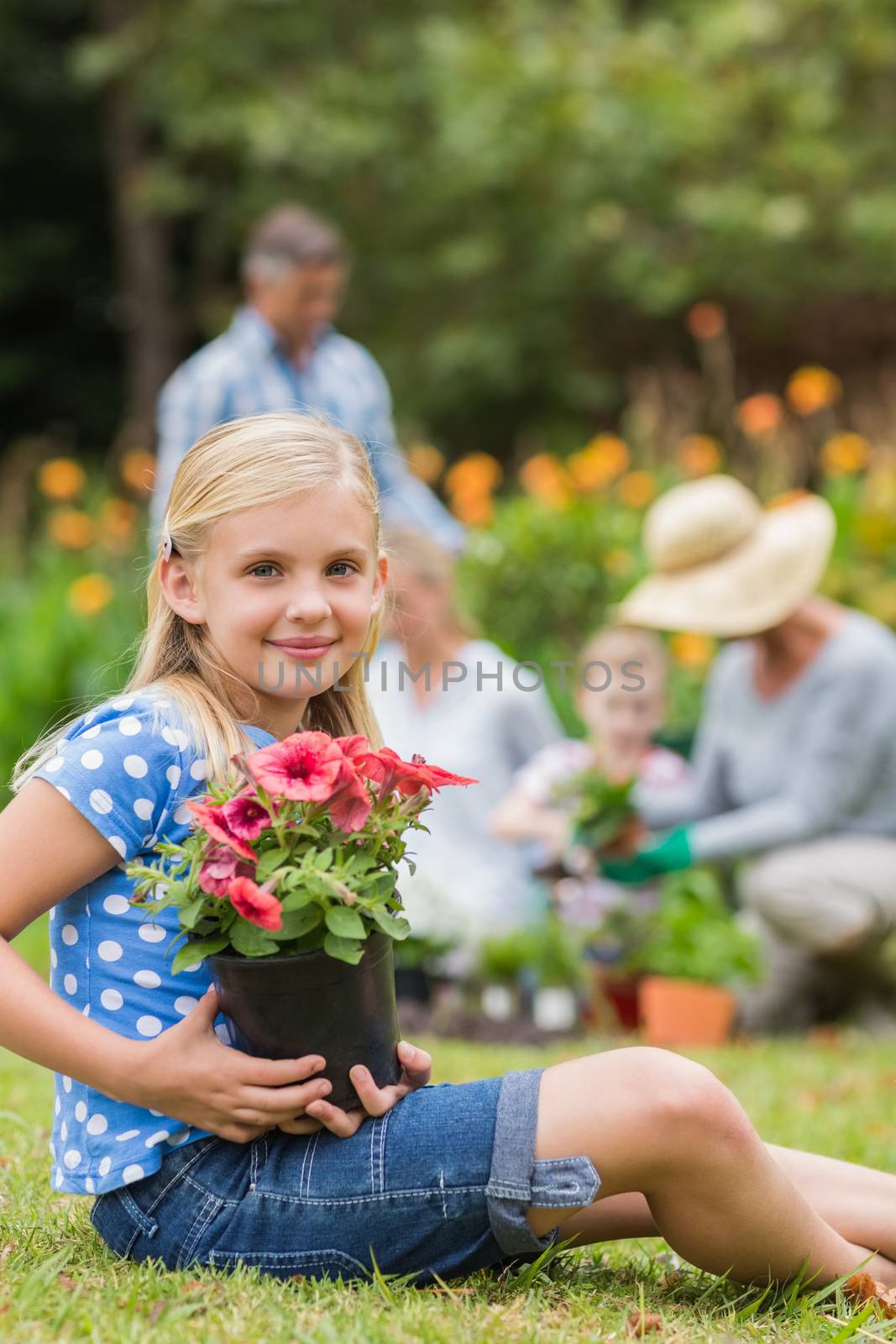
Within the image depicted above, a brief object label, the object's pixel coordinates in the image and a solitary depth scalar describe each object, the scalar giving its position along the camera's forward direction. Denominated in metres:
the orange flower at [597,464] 6.80
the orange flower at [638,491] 7.02
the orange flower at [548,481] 6.80
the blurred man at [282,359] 5.01
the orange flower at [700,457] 7.06
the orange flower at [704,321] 8.87
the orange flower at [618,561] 6.38
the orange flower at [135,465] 7.93
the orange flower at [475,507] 6.98
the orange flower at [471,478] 6.92
